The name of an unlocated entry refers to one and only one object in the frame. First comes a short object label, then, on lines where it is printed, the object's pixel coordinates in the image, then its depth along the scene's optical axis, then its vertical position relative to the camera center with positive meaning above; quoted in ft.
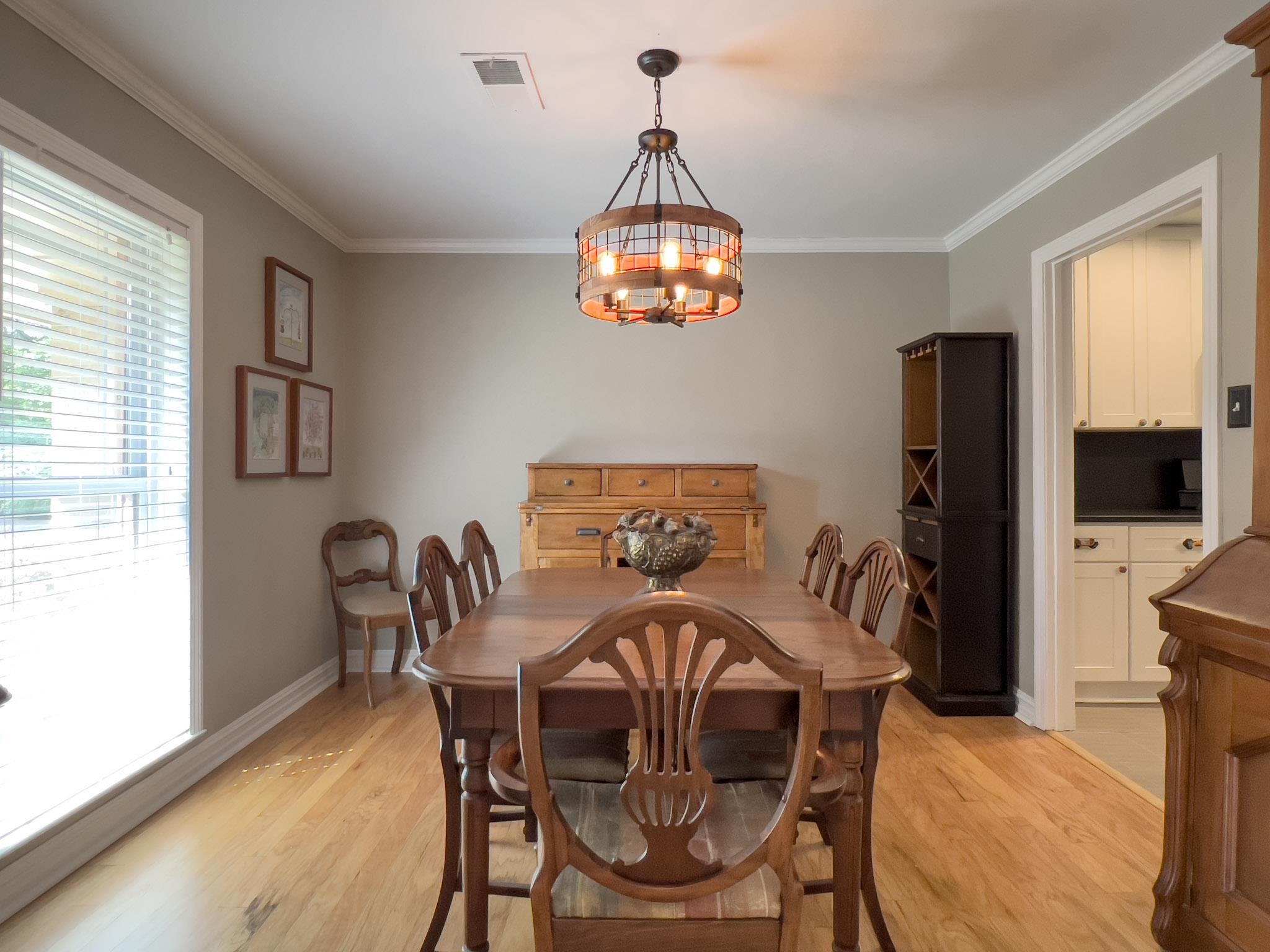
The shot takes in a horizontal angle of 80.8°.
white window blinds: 6.69 -0.18
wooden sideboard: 12.64 -0.50
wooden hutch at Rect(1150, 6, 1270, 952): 5.13 -1.89
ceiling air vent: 7.71 +4.28
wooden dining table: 4.77 -1.49
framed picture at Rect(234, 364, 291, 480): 10.23 +0.75
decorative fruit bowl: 6.48 -0.62
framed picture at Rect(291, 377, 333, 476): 11.85 +0.79
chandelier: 6.25 +1.82
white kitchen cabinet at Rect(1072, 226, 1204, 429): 12.10 +2.30
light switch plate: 7.15 +0.65
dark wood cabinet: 11.58 -0.80
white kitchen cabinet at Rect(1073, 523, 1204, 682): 11.66 -2.02
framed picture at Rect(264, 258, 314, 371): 10.99 +2.46
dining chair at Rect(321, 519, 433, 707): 11.93 -2.11
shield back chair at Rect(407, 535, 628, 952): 5.70 -2.20
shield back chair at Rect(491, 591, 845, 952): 3.75 -1.99
